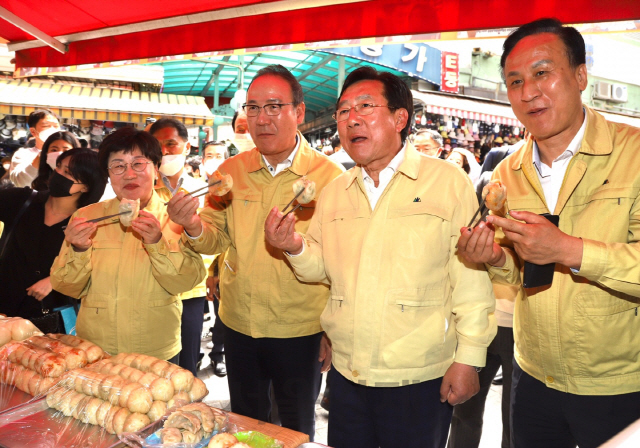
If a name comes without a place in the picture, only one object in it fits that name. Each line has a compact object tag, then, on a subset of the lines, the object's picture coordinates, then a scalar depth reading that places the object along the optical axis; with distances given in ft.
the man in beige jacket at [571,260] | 5.67
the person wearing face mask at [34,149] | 16.03
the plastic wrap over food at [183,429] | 4.85
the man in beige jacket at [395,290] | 6.15
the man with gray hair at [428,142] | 16.43
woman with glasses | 7.56
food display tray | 5.20
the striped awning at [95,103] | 31.64
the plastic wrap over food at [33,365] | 6.31
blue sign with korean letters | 42.16
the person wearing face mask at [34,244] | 9.89
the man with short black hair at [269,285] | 8.16
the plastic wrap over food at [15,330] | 7.47
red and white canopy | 7.01
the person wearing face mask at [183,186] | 11.19
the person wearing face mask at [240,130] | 16.24
